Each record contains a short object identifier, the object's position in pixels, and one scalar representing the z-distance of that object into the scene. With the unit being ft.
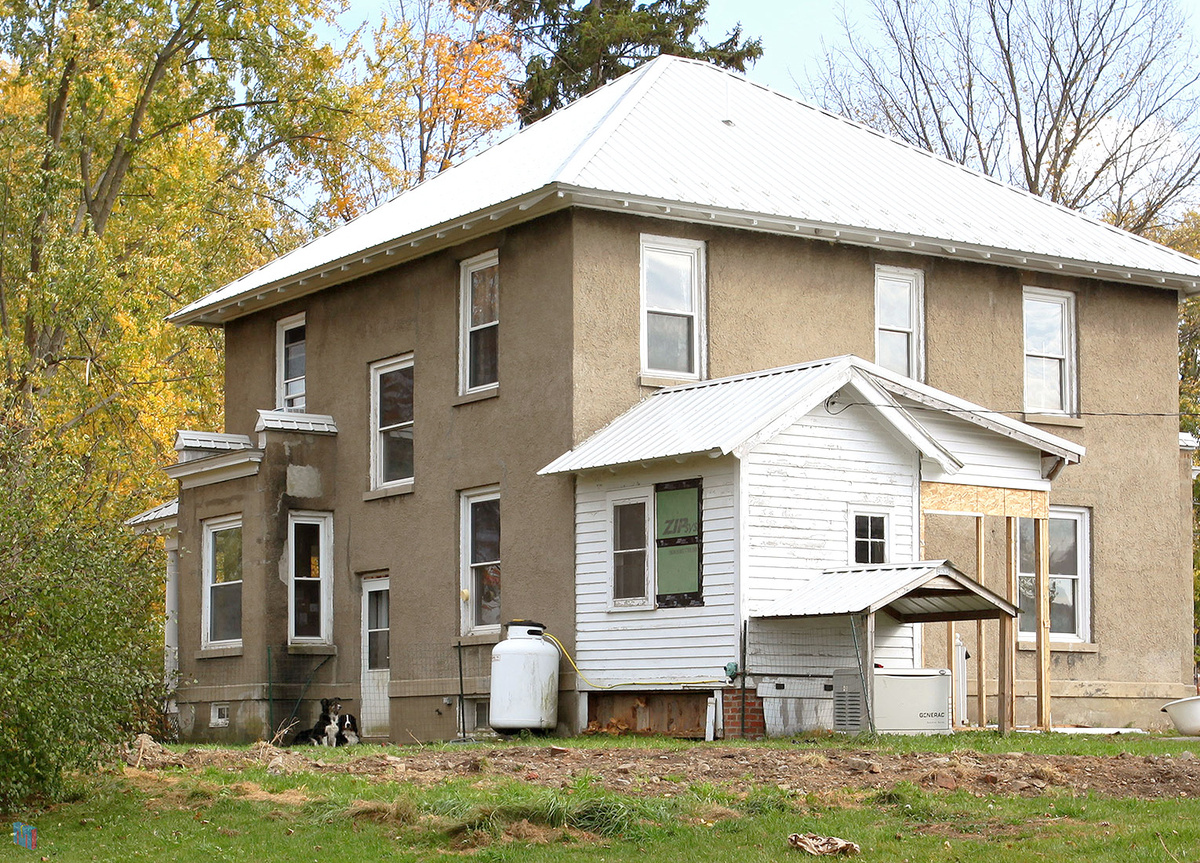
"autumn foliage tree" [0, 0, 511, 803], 96.43
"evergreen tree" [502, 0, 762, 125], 139.33
